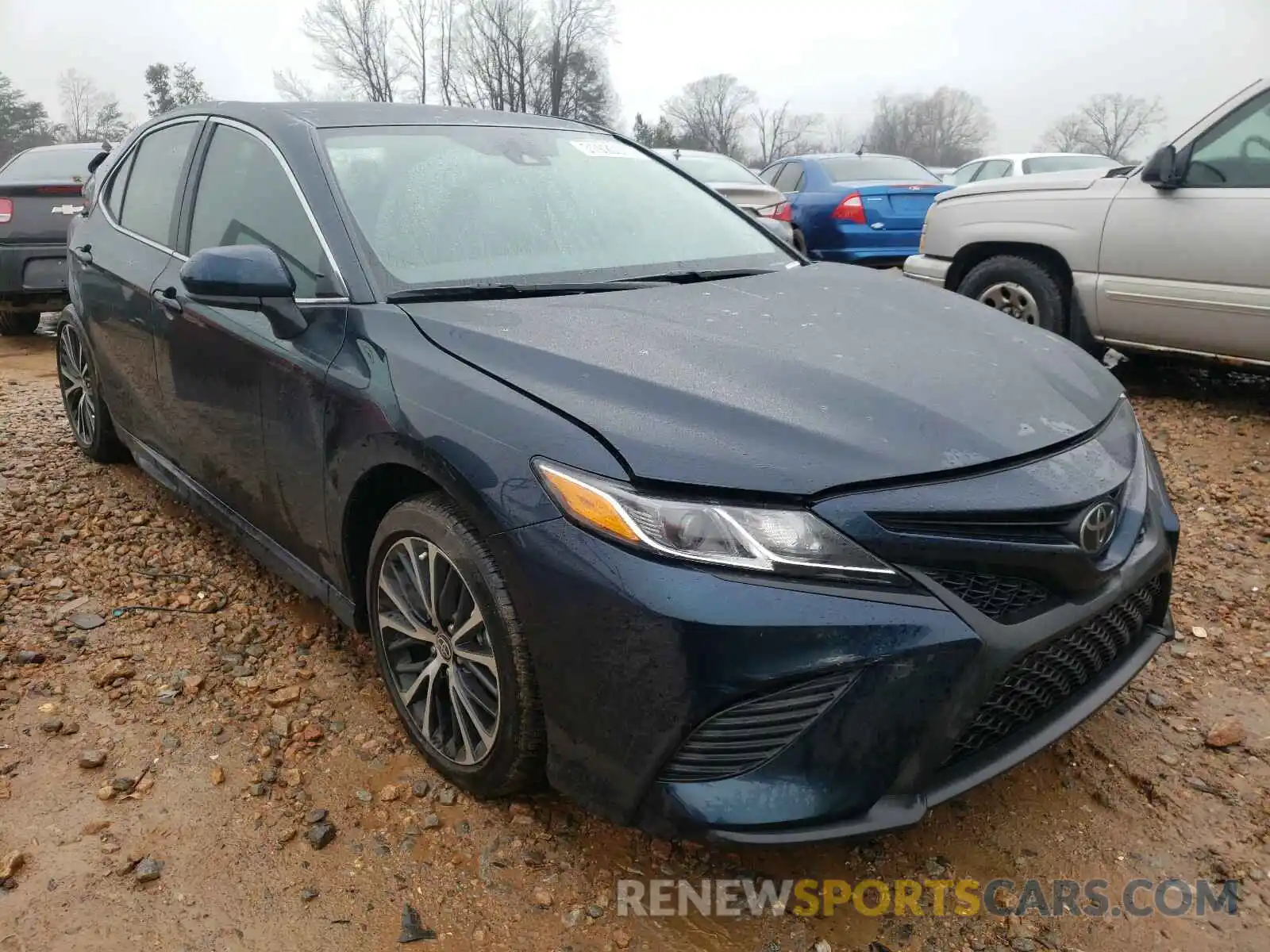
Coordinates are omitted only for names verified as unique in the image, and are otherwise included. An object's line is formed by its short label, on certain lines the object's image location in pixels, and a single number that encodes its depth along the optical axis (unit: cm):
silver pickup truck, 430
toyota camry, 161
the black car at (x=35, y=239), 693
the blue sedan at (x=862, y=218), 850
